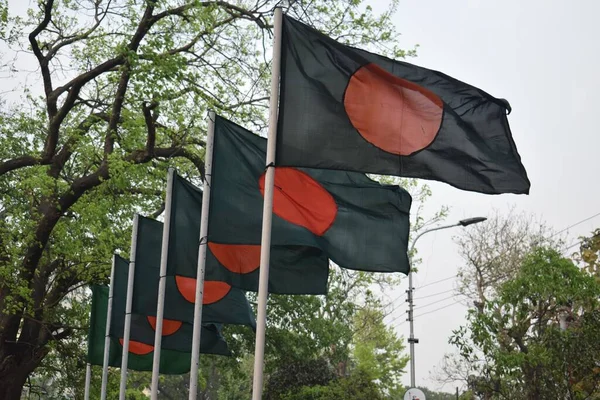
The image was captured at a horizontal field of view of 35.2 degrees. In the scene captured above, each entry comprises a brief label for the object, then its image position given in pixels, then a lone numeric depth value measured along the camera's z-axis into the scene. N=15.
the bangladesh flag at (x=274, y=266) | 11.73
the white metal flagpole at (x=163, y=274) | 14.31
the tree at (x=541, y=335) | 20.98
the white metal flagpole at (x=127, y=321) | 16.73
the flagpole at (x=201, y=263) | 11.91
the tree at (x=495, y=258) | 38.69
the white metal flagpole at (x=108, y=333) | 19.23
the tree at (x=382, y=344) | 53.56
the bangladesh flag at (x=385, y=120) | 8.25
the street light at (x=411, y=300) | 27.98
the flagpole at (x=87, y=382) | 23.95
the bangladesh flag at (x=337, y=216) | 10.35
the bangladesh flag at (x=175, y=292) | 13.81
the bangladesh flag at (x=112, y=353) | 18.42
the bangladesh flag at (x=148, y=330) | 15.71
